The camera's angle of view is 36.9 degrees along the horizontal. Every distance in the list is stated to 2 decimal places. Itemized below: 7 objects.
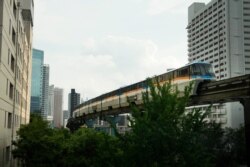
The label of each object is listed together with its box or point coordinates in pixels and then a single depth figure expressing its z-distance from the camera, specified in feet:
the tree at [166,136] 42.91
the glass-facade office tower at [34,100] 628.12
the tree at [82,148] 113.80
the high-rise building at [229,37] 490.90
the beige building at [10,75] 99.81
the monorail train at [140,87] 118.21
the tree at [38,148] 112.94
